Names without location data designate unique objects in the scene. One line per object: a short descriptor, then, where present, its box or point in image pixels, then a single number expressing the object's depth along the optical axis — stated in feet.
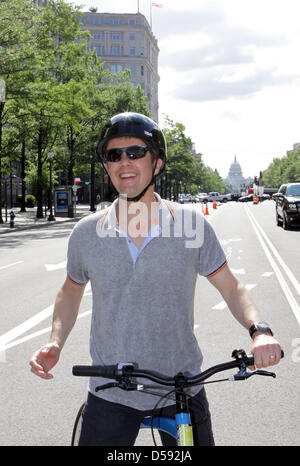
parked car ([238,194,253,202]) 358.88
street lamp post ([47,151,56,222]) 126.52
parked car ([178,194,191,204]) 282.97
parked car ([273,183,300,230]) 81.41
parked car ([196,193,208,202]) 345.60
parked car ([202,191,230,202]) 355.97
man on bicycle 7.58
